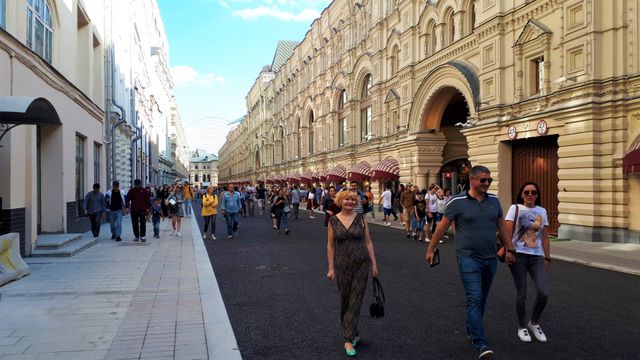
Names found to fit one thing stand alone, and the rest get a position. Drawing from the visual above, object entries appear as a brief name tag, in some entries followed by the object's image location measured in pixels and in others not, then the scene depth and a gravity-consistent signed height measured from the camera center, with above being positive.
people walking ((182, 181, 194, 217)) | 21.73 -0.60
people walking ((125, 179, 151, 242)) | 14.20 -0.83
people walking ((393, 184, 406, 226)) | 21.45 -1.25
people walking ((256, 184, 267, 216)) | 29.17 -1.06
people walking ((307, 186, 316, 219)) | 24.87 -1.21
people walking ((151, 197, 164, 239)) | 15.70 -1.12
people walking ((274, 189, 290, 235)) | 17.33 -1.00
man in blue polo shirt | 4.74 -0.55
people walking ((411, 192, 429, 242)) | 15.28 -1.11
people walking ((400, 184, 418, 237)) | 15.63 -0.71
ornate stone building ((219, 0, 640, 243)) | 14.36 +3.18
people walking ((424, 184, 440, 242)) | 14.80 -0.84
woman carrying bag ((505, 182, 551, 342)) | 5.31 -0.79
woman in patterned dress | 4.88 -0.81
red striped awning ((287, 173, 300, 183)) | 50.51 +0.04
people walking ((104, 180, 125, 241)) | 14.16 -0.91
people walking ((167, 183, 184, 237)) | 16.50 -0.96
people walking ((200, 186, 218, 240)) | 15.38 -0.87
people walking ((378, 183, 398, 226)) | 21.80 -1.11
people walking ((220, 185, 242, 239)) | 16.12 -0.97
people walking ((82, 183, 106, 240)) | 14.03 -0.79
